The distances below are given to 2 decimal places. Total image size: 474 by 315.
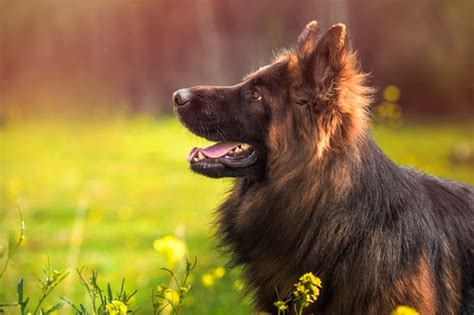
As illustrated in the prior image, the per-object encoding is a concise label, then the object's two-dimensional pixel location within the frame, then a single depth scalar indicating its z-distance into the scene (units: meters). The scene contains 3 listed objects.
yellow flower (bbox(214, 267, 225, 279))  10.41
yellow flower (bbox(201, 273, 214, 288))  10.18
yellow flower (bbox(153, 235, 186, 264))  8.60
